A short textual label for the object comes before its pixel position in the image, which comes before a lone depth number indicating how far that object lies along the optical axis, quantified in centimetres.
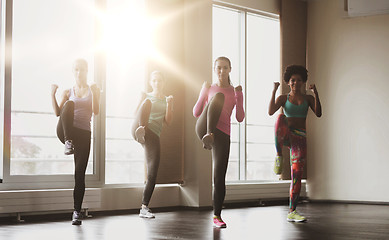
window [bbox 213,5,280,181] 818
